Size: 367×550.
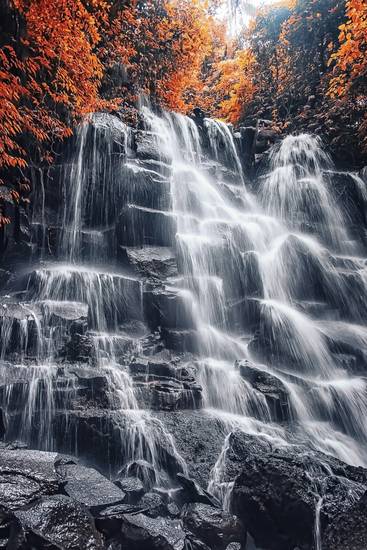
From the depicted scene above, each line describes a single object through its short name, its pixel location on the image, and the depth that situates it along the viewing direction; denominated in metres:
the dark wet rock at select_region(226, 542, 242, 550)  4.15
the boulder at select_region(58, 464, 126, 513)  4.16
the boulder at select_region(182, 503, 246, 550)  4.15
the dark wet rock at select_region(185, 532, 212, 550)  4.01
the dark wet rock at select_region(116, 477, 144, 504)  4.67
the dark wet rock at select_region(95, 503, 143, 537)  3.95
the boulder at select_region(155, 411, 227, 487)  5.64
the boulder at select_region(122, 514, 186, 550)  3.83
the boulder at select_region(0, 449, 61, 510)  3.77
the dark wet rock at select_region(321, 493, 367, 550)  3.95
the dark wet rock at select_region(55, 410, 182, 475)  5.68
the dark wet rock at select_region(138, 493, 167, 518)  4.39
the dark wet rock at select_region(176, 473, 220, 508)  4.78
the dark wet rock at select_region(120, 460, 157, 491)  5.20
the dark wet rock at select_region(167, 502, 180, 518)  4.50
